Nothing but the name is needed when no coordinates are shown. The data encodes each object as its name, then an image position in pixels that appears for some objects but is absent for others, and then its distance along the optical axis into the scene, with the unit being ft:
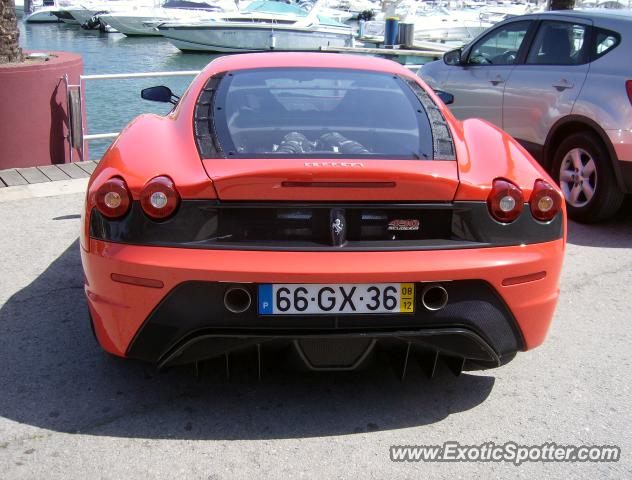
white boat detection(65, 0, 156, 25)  144.77
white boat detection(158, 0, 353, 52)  106.83
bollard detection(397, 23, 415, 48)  96.02
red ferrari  9.58
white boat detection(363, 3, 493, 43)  118.83
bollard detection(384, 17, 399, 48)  94.79
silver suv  19.86
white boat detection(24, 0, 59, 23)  156.70
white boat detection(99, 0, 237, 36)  129.80
